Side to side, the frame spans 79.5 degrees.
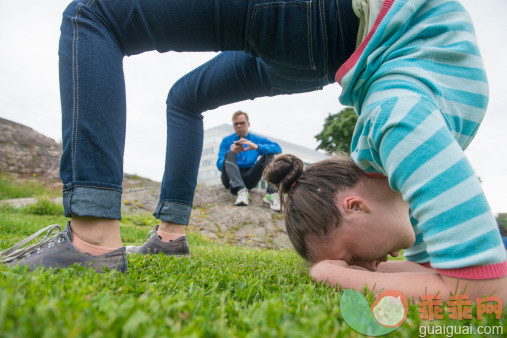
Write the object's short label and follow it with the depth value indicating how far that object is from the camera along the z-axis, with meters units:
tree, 20.67
